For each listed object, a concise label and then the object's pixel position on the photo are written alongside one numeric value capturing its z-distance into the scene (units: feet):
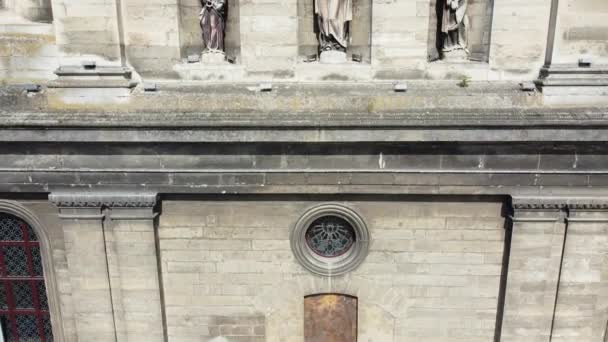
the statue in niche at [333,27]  26.86
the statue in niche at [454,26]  26.78
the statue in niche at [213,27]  27.27
